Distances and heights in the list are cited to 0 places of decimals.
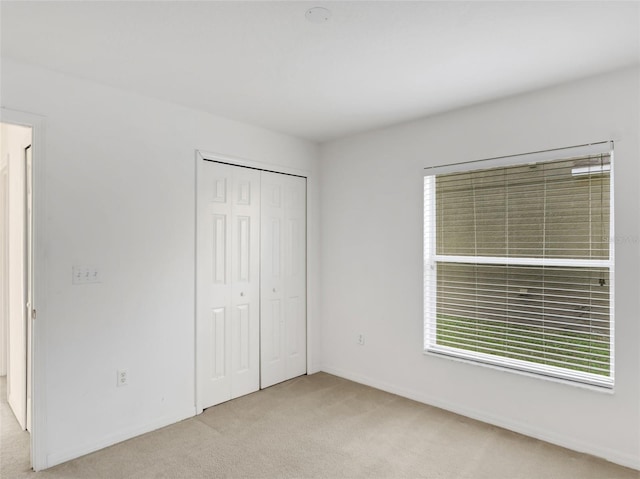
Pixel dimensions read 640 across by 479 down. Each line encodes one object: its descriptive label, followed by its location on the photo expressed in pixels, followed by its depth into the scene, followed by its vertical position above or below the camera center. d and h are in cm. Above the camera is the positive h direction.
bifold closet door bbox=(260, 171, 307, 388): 377 -40
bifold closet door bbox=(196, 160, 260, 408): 326 -38
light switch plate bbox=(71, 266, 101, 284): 256 -24
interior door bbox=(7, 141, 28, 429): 284 -38
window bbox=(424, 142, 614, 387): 262 -17
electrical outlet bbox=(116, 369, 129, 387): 275 -97
